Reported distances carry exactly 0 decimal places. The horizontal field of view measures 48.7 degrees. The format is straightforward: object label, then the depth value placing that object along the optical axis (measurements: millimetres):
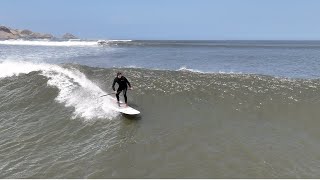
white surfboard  14055
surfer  15289
